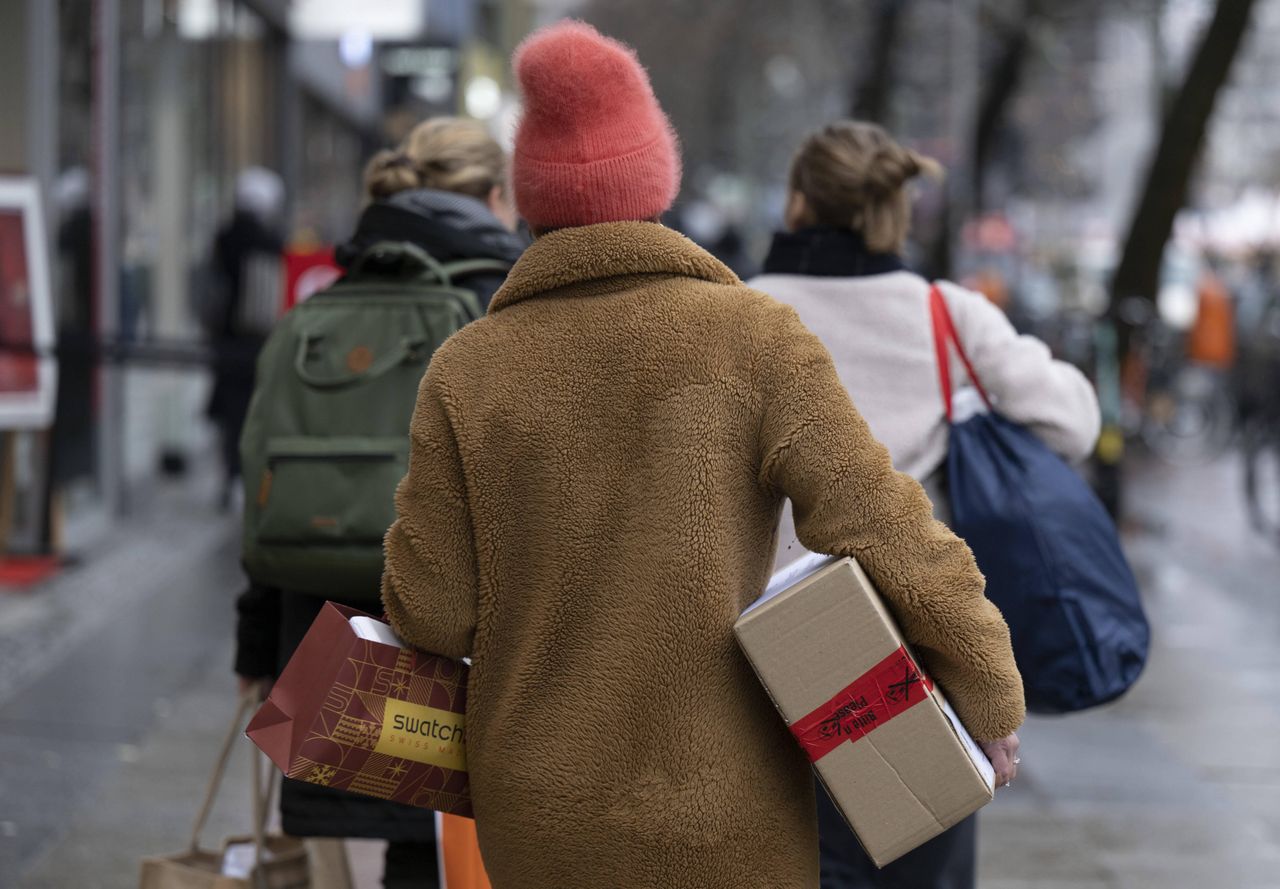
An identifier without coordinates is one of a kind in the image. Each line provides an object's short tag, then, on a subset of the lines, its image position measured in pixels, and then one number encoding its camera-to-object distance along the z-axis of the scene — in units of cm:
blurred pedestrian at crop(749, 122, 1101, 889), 687
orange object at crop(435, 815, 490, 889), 578
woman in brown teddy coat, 436
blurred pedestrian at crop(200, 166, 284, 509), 2127
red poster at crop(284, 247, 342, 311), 1608
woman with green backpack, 612
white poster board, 1590
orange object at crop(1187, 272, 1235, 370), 3459
